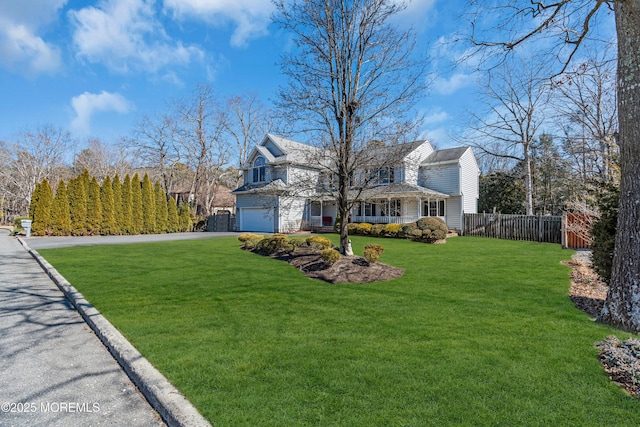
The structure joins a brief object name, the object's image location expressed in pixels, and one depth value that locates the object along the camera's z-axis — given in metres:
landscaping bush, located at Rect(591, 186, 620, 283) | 5.42
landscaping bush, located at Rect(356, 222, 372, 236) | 20.32
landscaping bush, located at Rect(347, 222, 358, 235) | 20.99
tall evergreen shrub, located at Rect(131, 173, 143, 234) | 25.47
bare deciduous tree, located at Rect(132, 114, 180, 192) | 32.94
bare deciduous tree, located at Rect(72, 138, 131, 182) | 41.19
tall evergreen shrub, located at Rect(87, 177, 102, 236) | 23.27
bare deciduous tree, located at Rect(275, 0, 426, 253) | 8.59
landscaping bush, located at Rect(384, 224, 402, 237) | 18.74
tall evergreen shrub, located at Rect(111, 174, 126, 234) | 24.52
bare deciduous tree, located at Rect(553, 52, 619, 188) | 16.72
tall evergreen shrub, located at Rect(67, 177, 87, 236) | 22.62
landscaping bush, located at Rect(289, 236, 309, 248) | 11.62
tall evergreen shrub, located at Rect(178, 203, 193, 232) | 28.91
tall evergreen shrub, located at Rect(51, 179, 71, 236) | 21.89
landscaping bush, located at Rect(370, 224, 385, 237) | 19.47
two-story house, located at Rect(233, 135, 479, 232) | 22.41
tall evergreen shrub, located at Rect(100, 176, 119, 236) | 23.92
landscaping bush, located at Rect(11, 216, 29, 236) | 22.53
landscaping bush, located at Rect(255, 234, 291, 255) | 11.62
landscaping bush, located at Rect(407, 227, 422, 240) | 16.69
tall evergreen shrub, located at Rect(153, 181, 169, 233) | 27.05
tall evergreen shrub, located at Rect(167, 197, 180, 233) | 27.97
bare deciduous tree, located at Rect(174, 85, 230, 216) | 32.19
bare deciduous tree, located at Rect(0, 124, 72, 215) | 37.16
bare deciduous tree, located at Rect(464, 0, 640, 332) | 4.30
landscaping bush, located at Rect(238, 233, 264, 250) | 13.33
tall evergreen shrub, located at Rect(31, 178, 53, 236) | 21.33
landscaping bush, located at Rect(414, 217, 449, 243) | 16.33
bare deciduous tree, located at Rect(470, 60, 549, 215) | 22.89
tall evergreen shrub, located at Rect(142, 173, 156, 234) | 26.17
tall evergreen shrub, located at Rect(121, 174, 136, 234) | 24.91
